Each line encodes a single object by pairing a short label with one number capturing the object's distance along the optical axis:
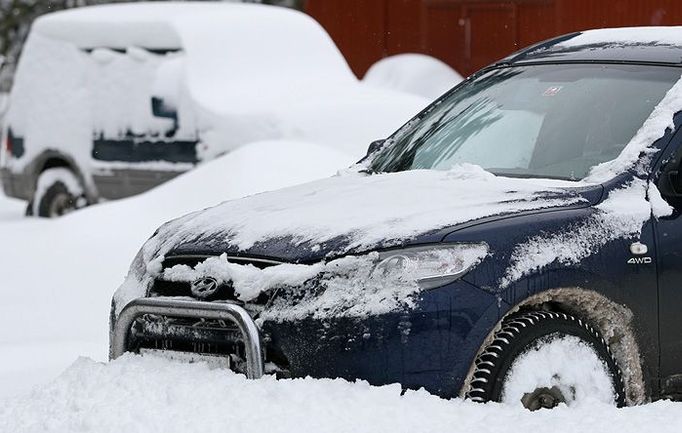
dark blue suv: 8.38
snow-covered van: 20.39
